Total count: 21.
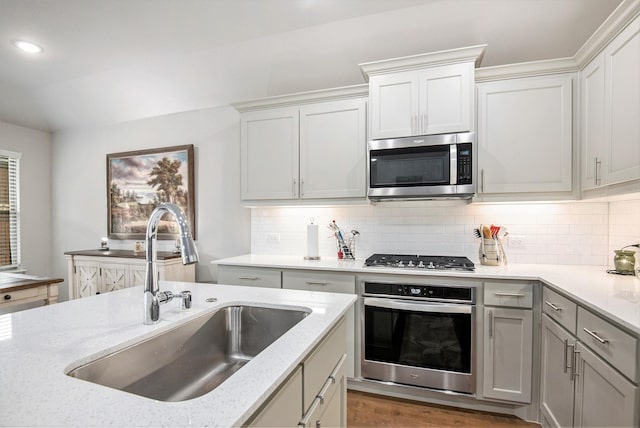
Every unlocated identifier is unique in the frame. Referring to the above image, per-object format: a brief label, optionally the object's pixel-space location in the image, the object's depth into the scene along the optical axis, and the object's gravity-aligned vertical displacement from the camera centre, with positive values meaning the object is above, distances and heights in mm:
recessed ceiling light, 2625 +1416
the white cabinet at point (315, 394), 757 -564
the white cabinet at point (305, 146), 2562 +553
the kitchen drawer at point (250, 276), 2541 -573
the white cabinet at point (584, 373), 1176 -754
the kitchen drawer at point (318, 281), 2334 -566
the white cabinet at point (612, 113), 1595 +560
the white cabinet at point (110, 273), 3139 -687
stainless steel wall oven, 2084 -886
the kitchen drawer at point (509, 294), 1980 -551
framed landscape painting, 3498 +254
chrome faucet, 890 -146
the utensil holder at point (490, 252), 2383 -337
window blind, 3812 -10
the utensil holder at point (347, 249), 2819 -368
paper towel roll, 2787 -311
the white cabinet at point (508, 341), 1989 -863
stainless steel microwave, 2211 +315
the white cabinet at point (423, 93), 2217 +870
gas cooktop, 2209 -407
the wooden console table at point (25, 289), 2125 -594
